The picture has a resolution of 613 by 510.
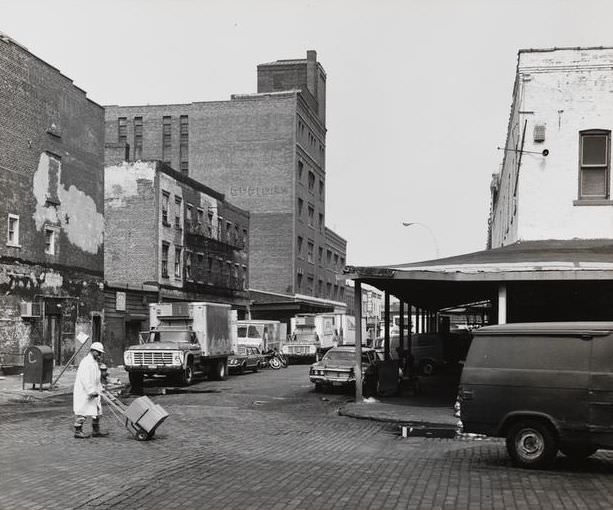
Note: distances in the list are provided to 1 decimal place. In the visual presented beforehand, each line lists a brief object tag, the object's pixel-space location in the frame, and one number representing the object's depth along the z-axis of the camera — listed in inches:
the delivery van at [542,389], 425.1
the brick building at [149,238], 1780.3
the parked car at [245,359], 1402.6
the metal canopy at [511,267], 677.3
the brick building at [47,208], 1274.6
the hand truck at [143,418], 542.0
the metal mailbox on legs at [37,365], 945.5
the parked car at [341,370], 986.1
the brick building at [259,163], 2864.2
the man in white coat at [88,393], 561.6
